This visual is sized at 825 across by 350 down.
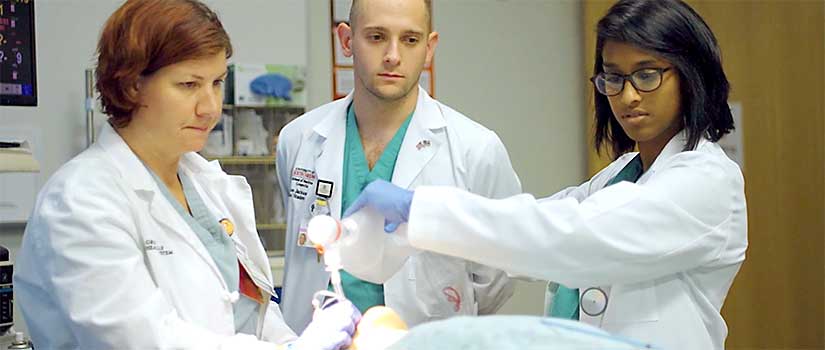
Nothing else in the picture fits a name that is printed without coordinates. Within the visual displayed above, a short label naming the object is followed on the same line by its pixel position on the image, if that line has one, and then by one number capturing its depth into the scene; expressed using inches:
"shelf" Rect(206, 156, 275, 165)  143.2
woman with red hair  54.0
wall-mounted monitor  91.7
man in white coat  88.0
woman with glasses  58.3
